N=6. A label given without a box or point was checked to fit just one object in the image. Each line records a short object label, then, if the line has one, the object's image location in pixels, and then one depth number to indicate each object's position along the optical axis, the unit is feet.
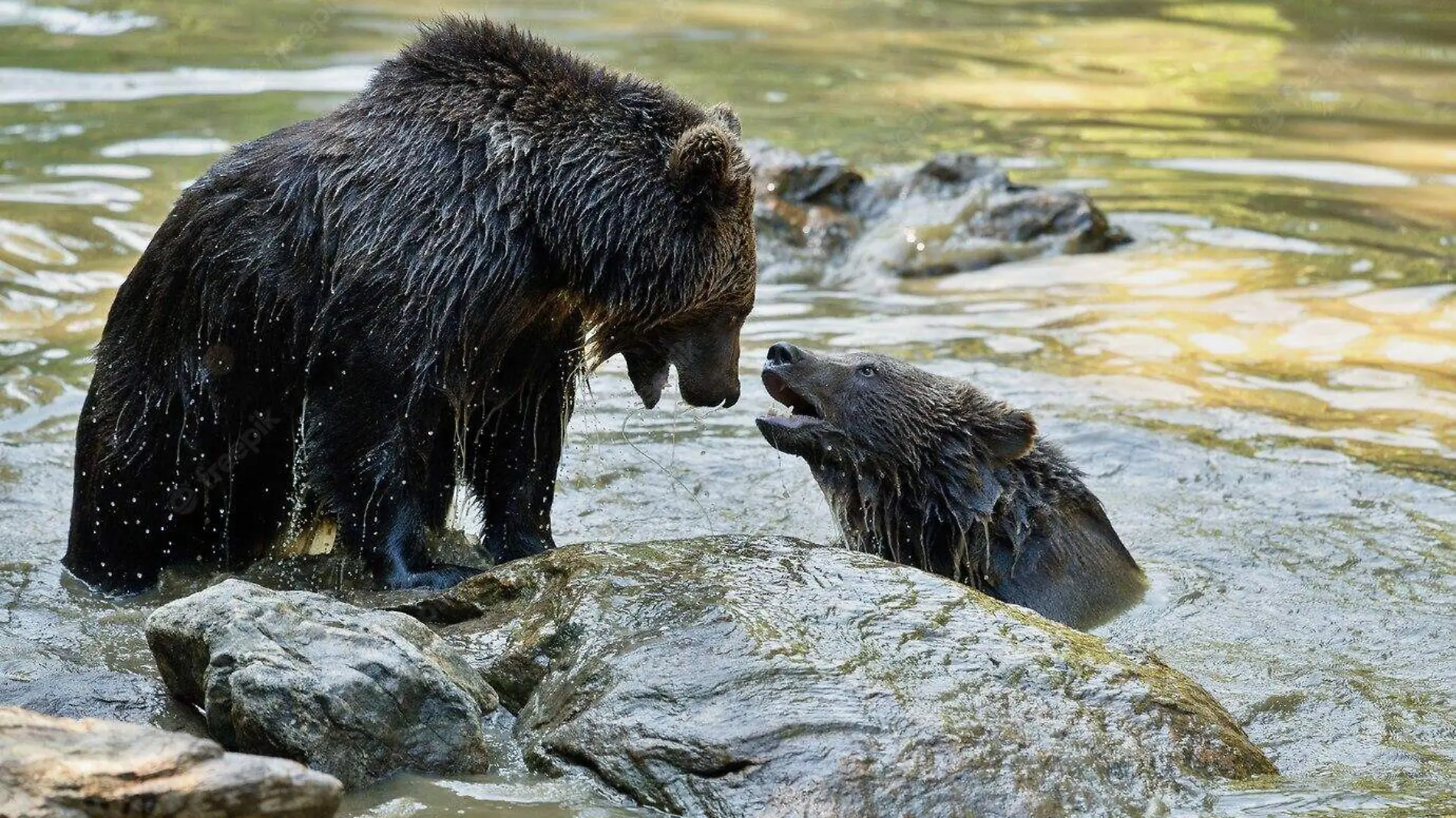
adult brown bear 40.40
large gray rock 29.96
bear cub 48.60
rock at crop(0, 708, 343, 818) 24.03
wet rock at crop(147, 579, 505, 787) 30.14
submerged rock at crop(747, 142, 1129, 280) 85.25
